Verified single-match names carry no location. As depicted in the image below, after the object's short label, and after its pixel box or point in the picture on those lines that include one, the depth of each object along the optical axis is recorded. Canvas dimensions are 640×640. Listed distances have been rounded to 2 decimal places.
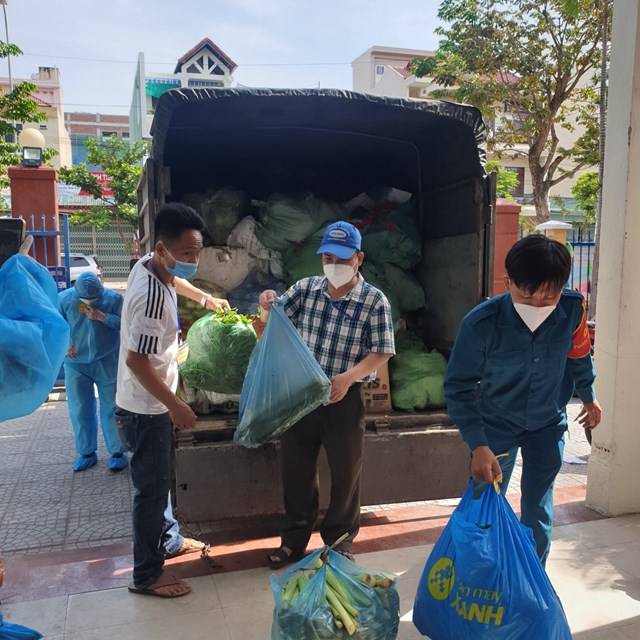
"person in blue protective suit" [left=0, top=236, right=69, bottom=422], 2.13
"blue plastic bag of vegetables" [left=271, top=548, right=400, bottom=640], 2.08
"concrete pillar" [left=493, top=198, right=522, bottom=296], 7.21
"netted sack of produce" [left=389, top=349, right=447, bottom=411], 3.87
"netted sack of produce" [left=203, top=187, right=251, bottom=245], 4.61
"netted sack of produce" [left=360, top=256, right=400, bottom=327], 4.41
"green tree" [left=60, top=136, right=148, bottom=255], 20.14
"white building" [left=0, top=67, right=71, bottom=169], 33.69
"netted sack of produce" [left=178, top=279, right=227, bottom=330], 4.23
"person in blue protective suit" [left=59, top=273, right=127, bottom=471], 4.57
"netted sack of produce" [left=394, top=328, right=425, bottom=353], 4.32
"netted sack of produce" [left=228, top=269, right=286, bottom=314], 4.38
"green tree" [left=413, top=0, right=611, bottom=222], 10.81
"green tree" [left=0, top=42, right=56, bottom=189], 12.36
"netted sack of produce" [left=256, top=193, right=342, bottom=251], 4.58
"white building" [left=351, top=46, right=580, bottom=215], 28.39
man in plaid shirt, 2.96
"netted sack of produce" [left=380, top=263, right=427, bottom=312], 4.56
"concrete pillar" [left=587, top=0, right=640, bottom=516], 3.61
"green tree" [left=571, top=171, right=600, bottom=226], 14.99
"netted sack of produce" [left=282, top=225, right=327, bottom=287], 4.48
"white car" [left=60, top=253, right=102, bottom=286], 17.64
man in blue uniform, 2.29
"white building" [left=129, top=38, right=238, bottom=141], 37.02
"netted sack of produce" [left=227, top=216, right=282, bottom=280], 4.59
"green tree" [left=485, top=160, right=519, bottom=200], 14.46
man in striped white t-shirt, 2.58
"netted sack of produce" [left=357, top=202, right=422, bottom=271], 4.56
